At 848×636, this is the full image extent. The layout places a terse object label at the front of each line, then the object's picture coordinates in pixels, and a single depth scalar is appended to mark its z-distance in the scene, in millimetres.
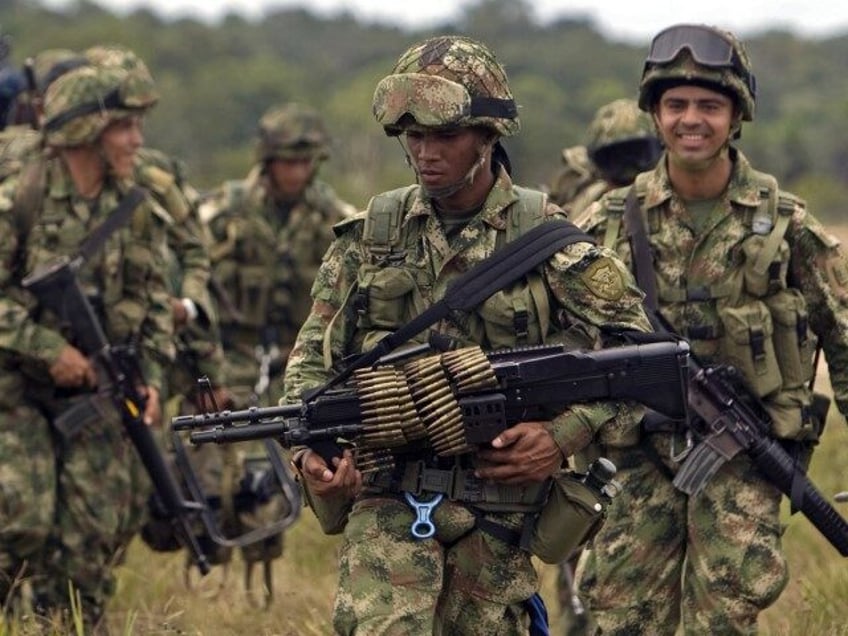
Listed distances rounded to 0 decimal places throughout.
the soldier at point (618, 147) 19859
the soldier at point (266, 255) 25078
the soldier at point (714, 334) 14922
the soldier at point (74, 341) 18766
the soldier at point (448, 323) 12359
